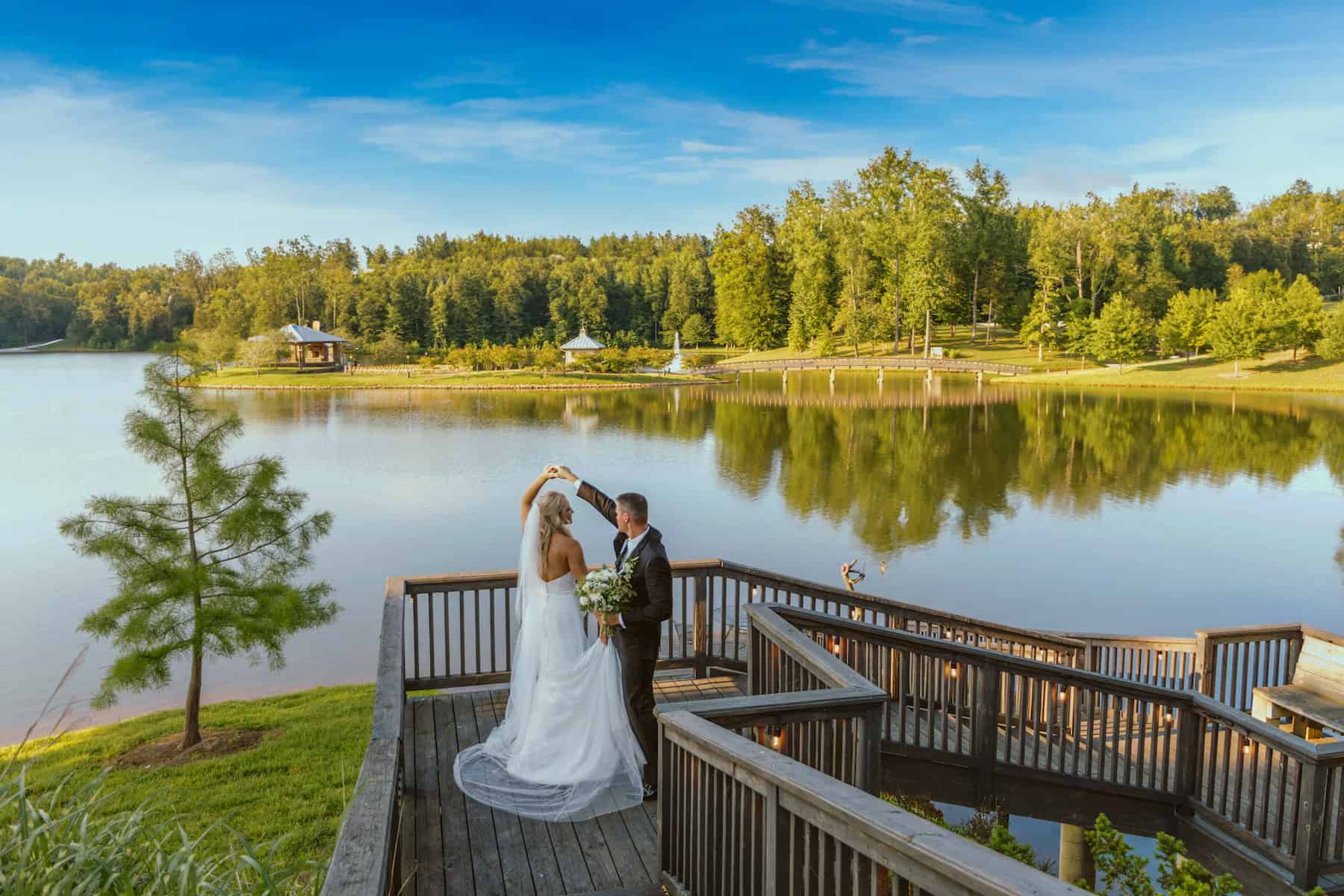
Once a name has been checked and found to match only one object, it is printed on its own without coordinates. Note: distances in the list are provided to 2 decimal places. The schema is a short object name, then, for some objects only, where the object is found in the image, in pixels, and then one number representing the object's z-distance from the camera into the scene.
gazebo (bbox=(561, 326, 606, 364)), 72.06
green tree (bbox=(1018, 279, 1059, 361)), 66.56
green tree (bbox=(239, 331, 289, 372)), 74.56
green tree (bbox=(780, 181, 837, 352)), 74.44
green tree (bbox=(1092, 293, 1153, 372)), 59.62
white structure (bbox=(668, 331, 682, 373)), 72.88
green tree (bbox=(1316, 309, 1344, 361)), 53.59
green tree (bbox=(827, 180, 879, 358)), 71.38
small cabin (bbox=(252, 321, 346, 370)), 75.06
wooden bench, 8.01
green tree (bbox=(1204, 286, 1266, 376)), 55.56
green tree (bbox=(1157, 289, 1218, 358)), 59.22
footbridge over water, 63.91
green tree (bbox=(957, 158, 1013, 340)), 72.75
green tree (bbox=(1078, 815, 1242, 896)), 3.73
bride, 5.35
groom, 5.26
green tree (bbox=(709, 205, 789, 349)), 79.81
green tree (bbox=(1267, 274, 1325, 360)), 55.06
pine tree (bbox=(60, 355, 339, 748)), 9.91
